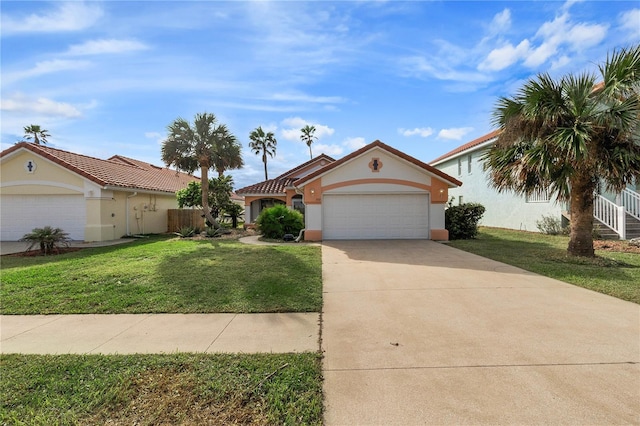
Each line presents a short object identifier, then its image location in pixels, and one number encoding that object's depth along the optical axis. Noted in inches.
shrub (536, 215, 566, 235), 629.6
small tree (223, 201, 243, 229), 947.1
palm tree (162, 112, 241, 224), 648.4
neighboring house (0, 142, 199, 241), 611.2
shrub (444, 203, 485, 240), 601.6
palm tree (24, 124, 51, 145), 1456.3
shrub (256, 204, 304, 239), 623.2
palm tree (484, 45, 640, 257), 332.5
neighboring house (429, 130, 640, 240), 643.9
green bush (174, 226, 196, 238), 673.0
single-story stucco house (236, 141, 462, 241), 579.8
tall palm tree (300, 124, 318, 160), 1955.0
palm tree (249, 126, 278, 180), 1723.7
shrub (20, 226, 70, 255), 467.8
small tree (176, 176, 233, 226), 853.2
